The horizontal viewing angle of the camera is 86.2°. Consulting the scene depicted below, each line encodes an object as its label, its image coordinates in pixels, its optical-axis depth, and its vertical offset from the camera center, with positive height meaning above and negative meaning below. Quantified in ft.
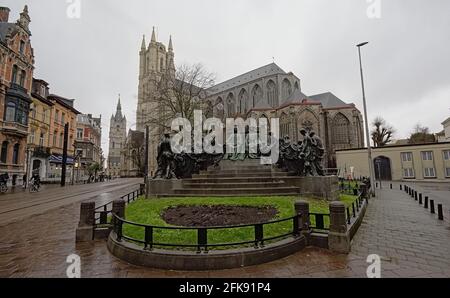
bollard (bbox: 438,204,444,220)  29.86 -5.32
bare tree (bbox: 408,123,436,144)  181.24 +25.31
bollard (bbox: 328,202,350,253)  17.58 -4.45
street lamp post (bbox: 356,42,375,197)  63.21 +13.17
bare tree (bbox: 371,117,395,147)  174.19 +27.36
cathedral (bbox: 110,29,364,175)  164.55 +56.56
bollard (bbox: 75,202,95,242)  20.76 -4.19
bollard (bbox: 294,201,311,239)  19.39 -3.59
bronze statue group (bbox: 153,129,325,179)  40.06 +2.74
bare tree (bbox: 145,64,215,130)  79.04 +26.89
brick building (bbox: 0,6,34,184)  79.92 +29.60
